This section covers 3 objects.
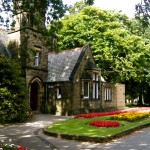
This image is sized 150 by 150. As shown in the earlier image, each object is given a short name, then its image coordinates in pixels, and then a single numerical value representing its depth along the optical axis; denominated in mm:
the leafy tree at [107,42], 27776
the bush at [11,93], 14450
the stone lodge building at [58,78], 19839
